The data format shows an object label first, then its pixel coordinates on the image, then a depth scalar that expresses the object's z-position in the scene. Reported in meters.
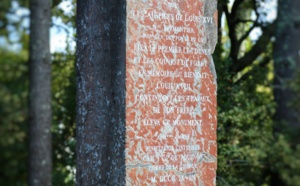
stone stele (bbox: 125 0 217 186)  5.72
